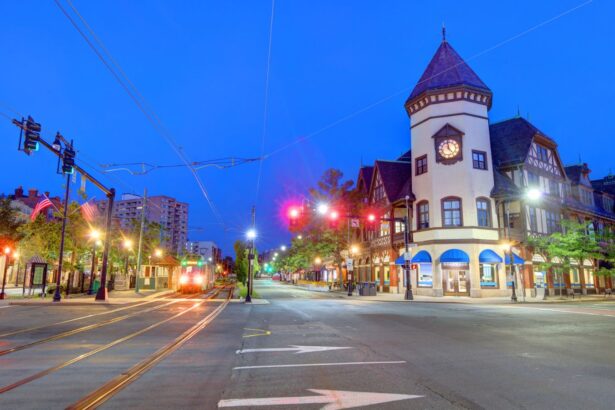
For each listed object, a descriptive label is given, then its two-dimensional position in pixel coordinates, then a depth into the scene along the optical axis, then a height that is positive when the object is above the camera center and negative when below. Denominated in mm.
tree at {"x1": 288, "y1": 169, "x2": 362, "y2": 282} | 47531 +5918
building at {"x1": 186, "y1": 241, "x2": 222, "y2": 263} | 158125 +8992
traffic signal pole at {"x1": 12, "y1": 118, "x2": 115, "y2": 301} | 25812 +1786
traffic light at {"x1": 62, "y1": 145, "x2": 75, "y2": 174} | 17453 +4467
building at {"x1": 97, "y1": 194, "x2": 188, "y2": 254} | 149500 +22152
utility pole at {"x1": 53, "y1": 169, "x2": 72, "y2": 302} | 25039 +930
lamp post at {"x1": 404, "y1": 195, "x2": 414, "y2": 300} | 32250 +48
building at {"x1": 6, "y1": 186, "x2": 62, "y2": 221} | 64469 +11572
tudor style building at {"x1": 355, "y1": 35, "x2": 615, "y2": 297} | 35938 +6908
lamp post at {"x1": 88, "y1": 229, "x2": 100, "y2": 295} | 32562 +1688
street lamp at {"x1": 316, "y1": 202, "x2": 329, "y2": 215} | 26172 +3940
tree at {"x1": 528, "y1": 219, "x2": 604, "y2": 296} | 35031 +2468
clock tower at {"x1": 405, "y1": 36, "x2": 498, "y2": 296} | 35844 +8407
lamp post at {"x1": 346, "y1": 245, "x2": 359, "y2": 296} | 40469 +2454
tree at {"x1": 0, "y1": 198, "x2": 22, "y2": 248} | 30780 +3358
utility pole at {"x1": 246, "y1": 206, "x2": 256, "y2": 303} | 27427 +340
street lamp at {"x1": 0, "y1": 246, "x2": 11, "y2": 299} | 27055 +977
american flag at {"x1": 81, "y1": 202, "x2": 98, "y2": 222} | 28359 +3918
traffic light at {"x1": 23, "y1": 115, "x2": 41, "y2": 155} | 14062 +4409
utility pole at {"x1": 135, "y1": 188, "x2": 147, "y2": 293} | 34291 +803
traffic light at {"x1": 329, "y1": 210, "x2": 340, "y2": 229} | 45819 +5315
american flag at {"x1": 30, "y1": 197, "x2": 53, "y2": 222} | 28188 +4240
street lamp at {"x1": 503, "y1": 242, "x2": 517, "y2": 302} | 30978 -861
